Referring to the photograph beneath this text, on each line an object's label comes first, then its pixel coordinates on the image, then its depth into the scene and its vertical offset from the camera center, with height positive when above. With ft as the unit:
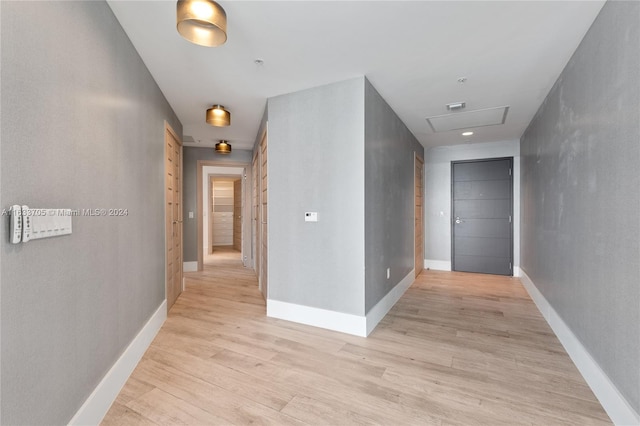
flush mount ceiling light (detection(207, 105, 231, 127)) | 11.51 +3.66
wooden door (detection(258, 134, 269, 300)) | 12.25 -0.12
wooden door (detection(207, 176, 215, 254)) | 27.22 -1.10
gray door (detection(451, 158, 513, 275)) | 18.02 -0.33
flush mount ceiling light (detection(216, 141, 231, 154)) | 17.22 +3.66
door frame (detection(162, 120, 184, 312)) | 10.70 +0.20
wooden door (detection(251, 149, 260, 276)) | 15.19 +0.70
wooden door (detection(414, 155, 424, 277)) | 17.15 -0.26
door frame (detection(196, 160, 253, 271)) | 19.06 +1.59
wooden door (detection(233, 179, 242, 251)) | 29.12 -0.30
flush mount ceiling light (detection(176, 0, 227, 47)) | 5.41 +3.53
